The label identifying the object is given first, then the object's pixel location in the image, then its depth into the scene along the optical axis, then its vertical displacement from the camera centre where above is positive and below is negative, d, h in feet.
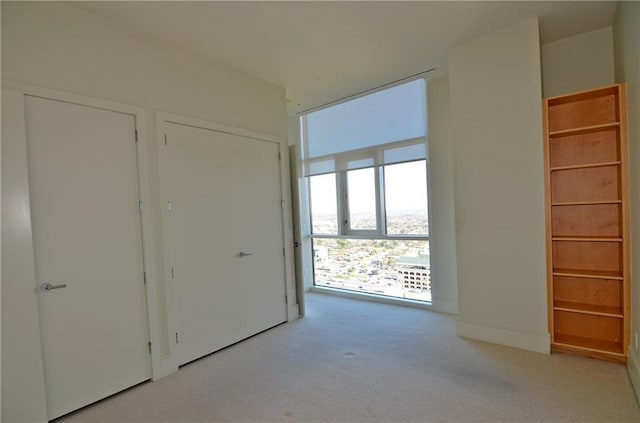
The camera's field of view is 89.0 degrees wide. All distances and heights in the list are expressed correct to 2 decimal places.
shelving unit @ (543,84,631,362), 9.04 -0.95
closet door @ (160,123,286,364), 9.51 -0.88
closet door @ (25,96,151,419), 7.12 -0.84
